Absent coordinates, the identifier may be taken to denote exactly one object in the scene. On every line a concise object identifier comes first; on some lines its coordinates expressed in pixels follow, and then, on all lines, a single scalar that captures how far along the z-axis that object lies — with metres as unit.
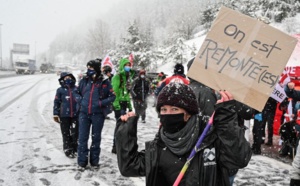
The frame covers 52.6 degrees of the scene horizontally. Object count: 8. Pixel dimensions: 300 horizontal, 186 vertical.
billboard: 94.38
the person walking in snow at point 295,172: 3.91
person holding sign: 1.92
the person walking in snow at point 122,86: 6.72
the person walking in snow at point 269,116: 7.62
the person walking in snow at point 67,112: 6.39
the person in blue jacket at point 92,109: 5.44
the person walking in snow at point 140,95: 10.99
